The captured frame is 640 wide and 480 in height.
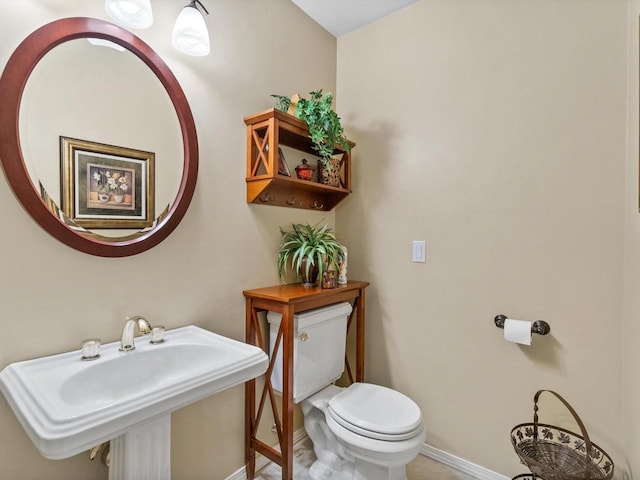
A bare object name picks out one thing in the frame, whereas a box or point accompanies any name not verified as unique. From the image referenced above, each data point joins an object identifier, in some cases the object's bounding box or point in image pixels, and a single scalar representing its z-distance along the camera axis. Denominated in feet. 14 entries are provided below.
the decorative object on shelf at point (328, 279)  5.77
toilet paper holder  4.82
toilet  4.43
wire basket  4.04
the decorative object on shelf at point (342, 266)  6.19
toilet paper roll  4.77
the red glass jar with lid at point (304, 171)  5.94
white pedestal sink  2.32
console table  4.87
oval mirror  3.25
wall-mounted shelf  5.06
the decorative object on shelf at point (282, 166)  5.57
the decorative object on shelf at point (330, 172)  6.23
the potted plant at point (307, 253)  5.65
